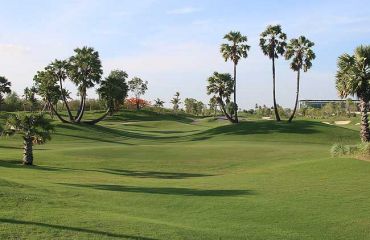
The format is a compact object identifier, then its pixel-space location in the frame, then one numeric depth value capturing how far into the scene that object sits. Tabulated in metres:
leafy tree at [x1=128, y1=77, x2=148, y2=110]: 141.12
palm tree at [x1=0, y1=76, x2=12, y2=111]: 84.79
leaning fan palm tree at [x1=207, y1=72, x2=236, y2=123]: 76.62
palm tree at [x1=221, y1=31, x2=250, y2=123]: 73.94
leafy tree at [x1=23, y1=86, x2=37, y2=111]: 98.76
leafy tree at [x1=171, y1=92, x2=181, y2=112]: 167.25
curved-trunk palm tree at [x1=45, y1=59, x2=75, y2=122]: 72.75
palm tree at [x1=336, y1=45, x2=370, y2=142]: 33.06
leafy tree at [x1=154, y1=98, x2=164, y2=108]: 161.88
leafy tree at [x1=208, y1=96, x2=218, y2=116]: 77.94
